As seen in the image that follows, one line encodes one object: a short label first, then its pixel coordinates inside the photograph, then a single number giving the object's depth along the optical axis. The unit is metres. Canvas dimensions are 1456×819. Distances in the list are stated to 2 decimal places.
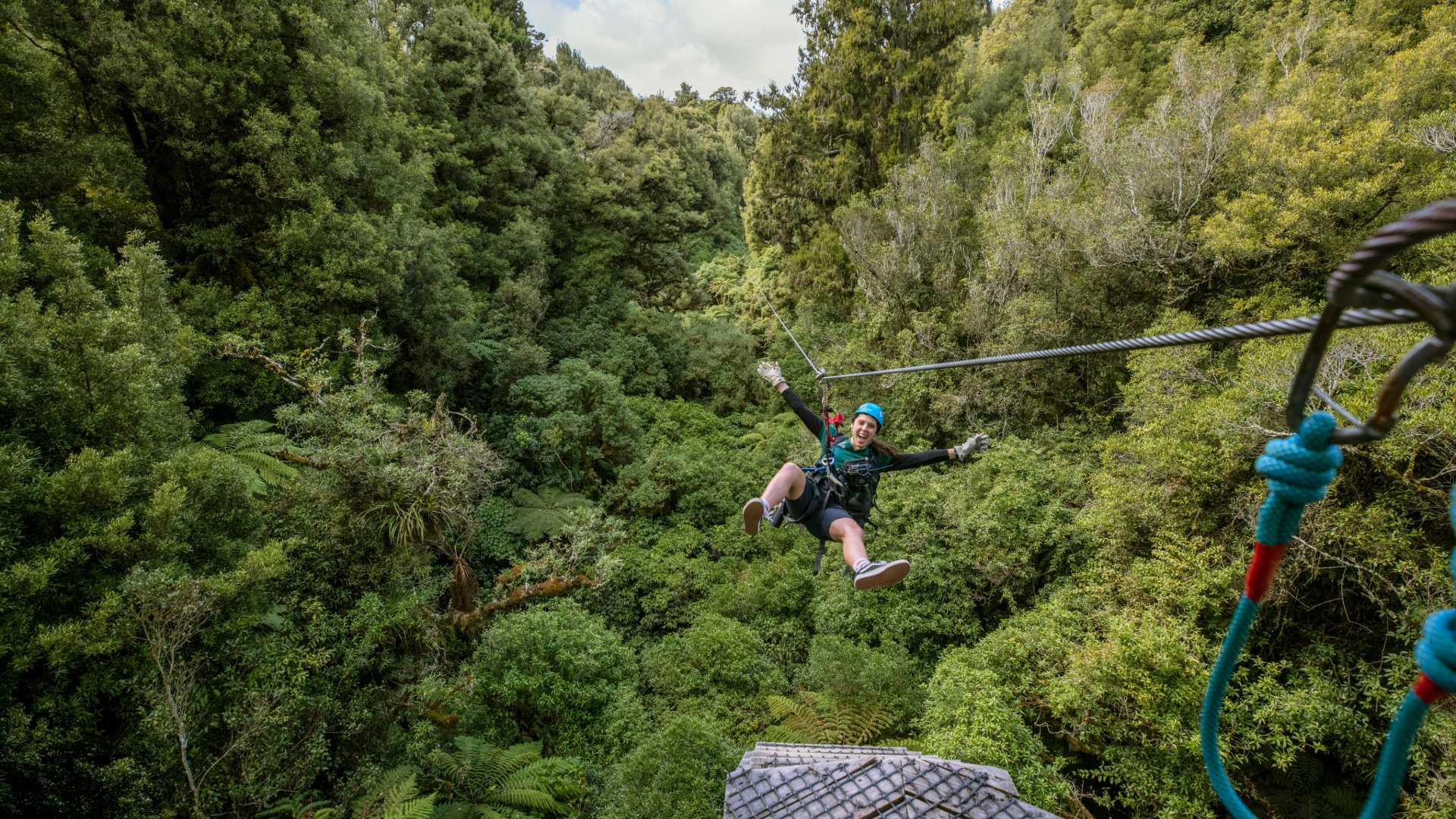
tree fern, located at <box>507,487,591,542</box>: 11.53
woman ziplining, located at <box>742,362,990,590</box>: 4.58
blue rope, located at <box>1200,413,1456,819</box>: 1.14
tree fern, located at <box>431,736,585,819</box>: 6.71
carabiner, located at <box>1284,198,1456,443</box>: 0.86
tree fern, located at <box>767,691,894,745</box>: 6.99
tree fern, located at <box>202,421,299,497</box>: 7.40
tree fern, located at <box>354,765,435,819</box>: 5.69
